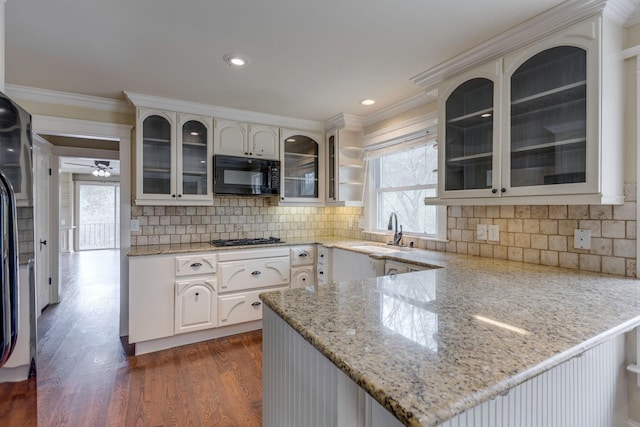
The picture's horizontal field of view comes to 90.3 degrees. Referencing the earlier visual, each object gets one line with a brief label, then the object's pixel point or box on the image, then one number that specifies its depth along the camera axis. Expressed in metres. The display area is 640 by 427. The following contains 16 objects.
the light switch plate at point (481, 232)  2.33
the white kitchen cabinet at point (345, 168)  3.55
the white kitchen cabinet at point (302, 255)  3.34
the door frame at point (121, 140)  2.77
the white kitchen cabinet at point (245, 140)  3.22
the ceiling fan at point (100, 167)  6.44
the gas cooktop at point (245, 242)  3.19
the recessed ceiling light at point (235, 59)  2.11
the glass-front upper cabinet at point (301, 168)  3.58
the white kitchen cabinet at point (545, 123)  1.50
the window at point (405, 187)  2.92
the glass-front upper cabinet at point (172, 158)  2.90
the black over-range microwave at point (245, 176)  3.17
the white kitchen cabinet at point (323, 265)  3.30
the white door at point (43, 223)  3.51
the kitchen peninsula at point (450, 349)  0.67
